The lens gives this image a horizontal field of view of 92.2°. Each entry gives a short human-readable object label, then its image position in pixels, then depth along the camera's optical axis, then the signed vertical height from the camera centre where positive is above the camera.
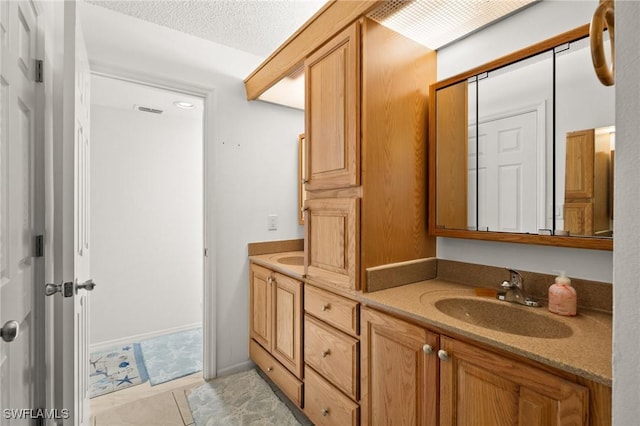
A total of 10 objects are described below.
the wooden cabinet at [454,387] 0.78 -0.54
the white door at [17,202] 0.90 +0.03
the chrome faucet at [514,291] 1.27 -0.34
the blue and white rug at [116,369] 2.13 -1.23
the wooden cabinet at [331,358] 1.40 -0.73
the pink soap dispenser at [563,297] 1.11 -0.32
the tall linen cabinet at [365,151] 1.39 +0.29
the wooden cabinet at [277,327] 1.79 -0.77
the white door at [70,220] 1.10 -0.04
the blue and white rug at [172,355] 2.32 -1.23
